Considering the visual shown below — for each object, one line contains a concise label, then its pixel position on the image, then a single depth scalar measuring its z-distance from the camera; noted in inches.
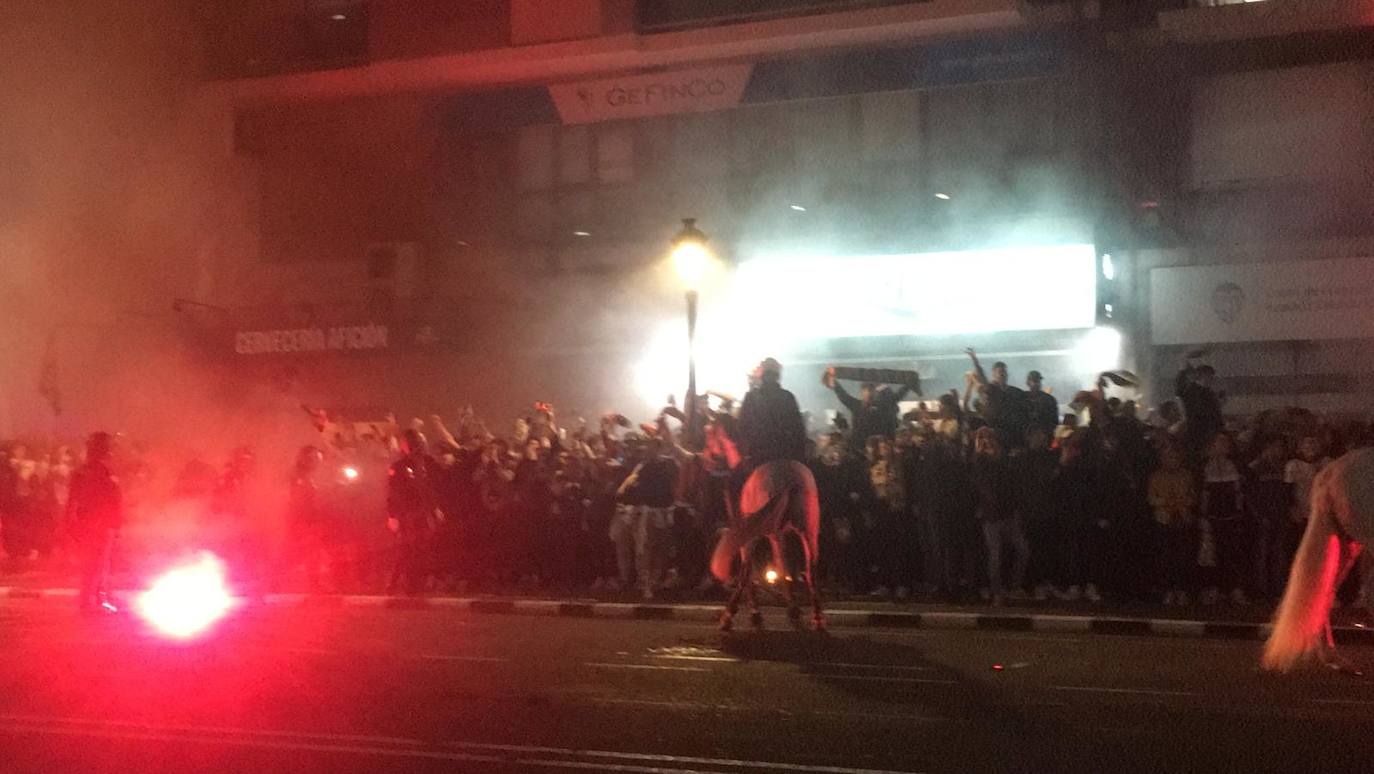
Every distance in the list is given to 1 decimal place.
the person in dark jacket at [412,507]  628.4
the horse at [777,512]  421.7
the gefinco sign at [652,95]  907.4
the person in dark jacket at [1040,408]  559.2
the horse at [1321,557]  327.0
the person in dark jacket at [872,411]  592.7
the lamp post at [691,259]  612.7
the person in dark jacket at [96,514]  571.8
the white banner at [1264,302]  761.0
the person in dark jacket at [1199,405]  571.8
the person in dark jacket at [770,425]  427.8
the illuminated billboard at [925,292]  803.4
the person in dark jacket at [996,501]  530.0
